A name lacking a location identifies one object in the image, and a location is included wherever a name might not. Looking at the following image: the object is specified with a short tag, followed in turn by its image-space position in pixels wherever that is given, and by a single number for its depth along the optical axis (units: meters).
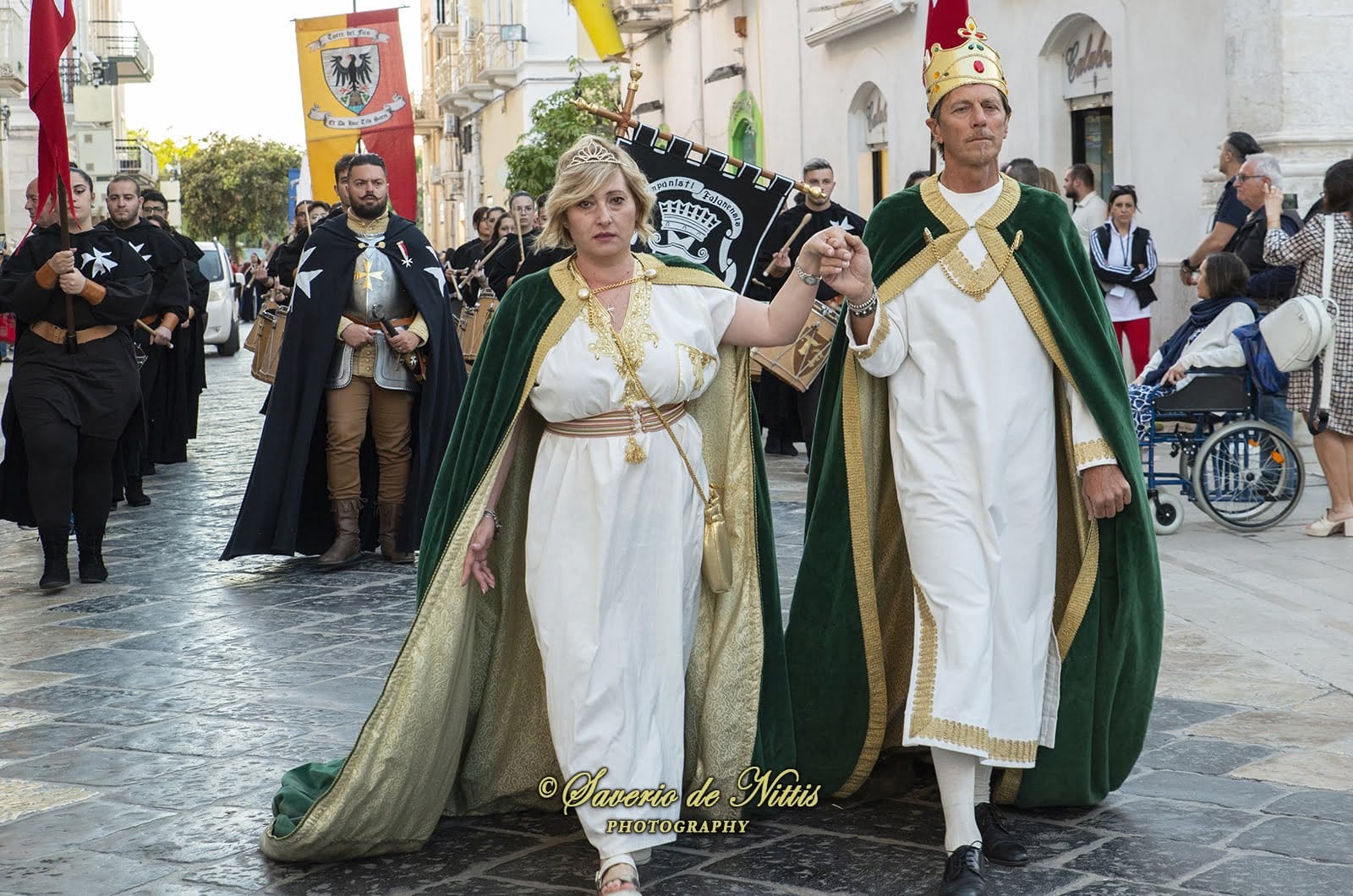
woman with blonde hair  4.18
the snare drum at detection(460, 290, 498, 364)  12.27
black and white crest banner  10.23
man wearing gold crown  4.22
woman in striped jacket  12.22
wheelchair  9.16
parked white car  27.61
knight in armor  8.57
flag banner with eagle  14.76
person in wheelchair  9.16
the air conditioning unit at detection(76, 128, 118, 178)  30.33
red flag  7.98
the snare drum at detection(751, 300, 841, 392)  9.57
